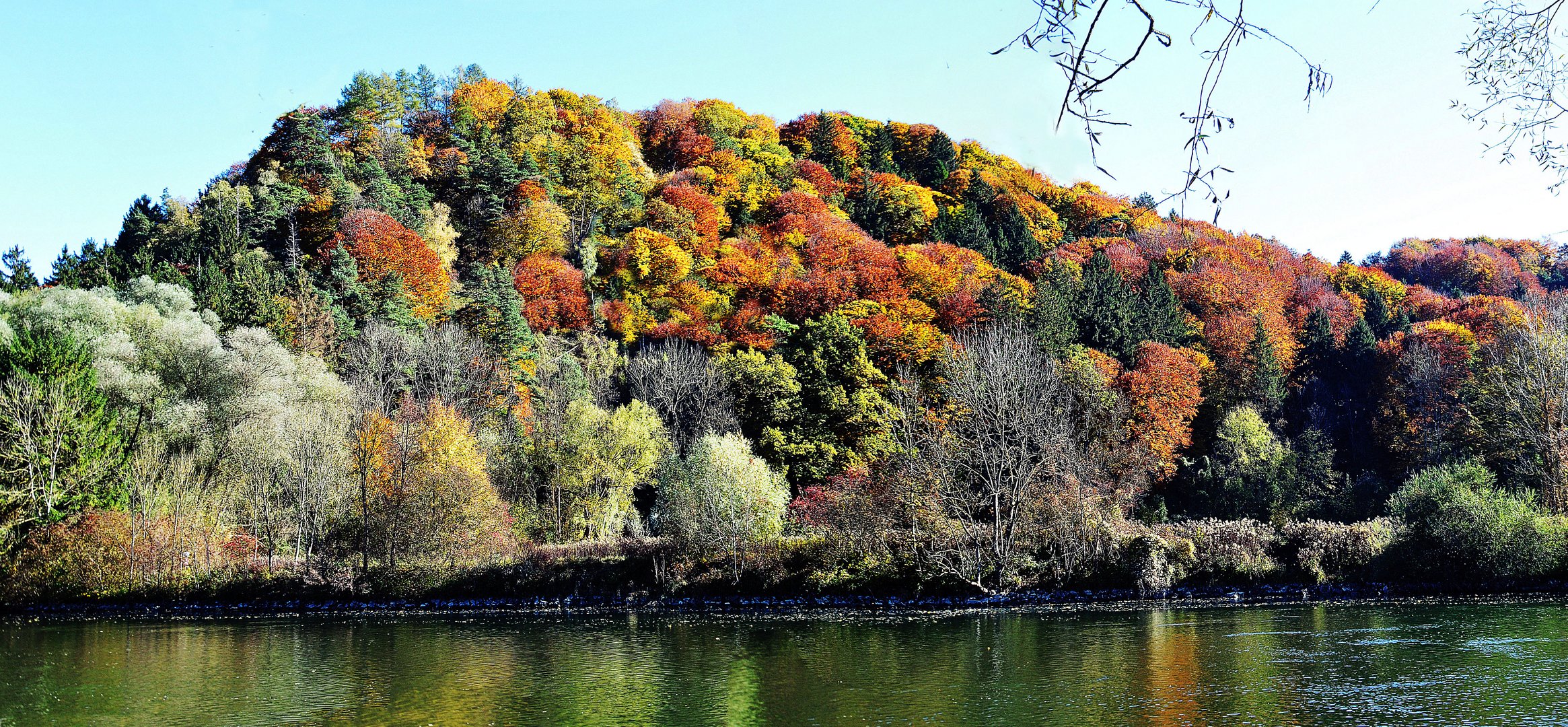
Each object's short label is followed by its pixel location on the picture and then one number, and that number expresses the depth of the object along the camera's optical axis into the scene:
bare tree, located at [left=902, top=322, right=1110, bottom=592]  33.72
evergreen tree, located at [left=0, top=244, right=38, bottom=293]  52.12
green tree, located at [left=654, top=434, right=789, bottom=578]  36.38
